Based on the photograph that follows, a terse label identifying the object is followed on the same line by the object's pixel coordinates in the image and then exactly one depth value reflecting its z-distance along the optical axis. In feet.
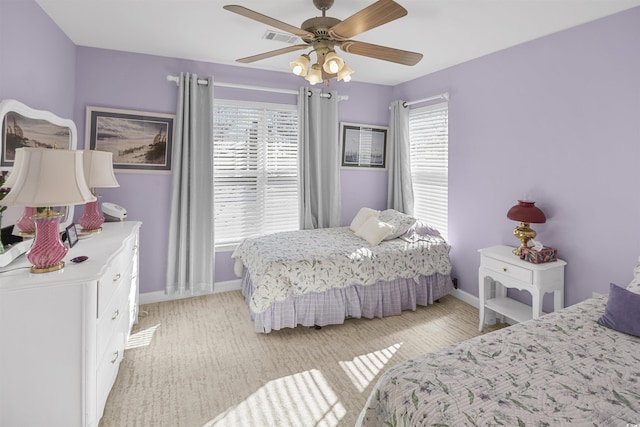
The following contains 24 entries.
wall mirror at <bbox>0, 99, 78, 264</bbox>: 6.48
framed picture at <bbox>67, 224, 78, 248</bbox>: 7.06
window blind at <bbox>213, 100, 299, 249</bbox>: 12.98
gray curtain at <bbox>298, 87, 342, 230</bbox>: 13.69
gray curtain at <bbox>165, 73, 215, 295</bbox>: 11.93
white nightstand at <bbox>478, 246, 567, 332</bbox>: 8.77
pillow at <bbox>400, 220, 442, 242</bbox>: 12.39
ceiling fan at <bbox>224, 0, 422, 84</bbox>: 5.94
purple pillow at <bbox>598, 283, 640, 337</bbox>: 5.75
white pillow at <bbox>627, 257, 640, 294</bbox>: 6.52
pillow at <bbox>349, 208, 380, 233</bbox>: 13.26
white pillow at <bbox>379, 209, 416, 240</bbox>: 12.38
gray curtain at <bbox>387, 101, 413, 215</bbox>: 14.80
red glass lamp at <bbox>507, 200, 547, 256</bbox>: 9.19
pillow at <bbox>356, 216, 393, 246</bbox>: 11.81
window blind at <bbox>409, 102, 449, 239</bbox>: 13.38
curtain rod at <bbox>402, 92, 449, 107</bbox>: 12.61
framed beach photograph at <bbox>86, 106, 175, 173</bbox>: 11.26
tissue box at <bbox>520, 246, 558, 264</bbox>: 8.95
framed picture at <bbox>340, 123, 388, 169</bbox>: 15.01
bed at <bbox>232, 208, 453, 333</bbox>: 9.78
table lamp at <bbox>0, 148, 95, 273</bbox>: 4.98
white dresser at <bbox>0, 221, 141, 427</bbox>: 5.05
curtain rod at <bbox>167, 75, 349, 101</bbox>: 11.76
